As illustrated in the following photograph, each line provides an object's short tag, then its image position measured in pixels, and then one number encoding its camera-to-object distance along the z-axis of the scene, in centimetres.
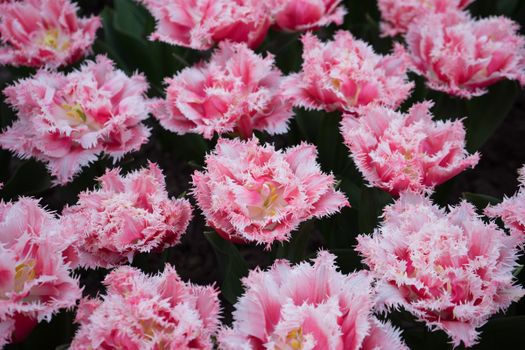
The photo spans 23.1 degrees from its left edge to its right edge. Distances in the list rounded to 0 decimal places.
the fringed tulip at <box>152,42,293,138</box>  95
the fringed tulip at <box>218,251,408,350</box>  79
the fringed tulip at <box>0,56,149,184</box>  95
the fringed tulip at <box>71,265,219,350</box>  80
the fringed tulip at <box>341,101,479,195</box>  89
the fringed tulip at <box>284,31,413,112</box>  96
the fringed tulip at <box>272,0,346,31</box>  104
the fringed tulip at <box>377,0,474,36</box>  108
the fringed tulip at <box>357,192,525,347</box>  82
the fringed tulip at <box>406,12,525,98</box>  99
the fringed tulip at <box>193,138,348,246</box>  86
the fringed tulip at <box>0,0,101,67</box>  103
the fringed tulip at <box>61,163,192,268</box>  87
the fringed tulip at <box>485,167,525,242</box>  86
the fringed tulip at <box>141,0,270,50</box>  100
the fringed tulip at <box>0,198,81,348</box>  82
